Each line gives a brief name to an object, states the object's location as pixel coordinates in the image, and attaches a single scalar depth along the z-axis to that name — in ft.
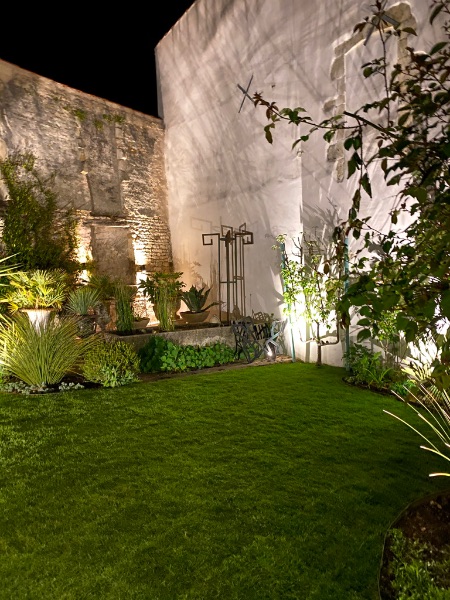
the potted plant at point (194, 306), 25.41
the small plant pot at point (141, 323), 26.81
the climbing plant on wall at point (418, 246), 4.06
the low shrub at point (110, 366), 17.26
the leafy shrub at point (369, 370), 16.02
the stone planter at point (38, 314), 20.03
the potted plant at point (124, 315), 22.31
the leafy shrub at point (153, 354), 19.36
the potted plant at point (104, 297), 25.39
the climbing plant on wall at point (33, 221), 27.66
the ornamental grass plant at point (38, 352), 16.66
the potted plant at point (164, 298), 22.18
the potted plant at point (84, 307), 23.93
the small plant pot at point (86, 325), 23.55
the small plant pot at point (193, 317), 25.32
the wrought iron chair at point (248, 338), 21.66
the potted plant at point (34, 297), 20.11
